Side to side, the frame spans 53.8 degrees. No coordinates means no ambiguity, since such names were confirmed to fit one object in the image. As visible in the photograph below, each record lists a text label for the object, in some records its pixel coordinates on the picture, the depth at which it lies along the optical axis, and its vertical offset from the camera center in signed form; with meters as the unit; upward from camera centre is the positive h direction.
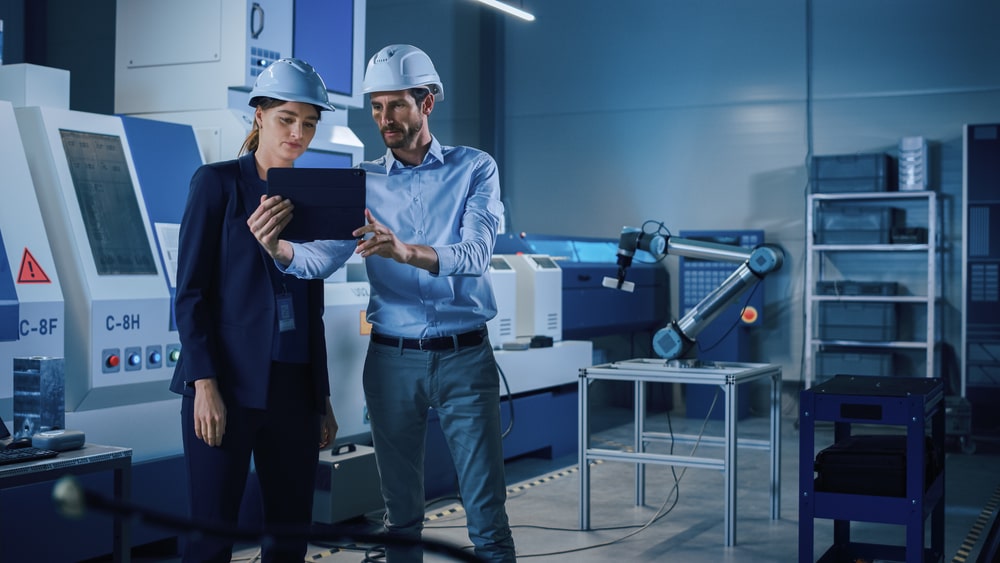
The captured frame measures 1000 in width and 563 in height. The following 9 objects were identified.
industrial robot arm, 4.14 +0.08
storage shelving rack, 6.51 +0.17
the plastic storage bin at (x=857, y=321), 6.56 -0.16
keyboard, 2.03 -0.35
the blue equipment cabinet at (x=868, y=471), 2.88 -0.52
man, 2.26 -0.07
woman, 1.93 -0.12
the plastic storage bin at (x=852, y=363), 6.54 -0.44
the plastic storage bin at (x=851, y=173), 6.62 +0.85
